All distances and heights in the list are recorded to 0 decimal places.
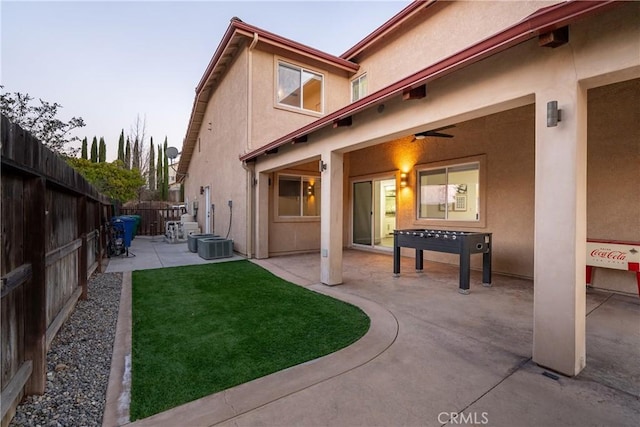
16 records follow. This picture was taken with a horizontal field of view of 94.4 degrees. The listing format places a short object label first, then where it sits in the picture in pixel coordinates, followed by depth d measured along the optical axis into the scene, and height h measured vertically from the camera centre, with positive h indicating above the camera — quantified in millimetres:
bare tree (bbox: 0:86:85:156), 11641 +3787
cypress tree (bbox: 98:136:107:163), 27750 +5409
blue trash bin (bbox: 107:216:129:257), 9312 -981
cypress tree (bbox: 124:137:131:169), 30259 +5589
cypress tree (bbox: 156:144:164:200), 28750 +3414
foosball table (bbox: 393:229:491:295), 5297 -709
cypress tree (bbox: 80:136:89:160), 26394 +5376
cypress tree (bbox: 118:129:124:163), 29922 +6337
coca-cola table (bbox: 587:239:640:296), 4754 -780
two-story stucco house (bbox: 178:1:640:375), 2586 +1200
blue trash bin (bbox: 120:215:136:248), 9887 -661
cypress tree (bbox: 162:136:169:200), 26969 +2829
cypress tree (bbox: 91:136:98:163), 27219 +5491
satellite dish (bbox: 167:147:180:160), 19594 +3691
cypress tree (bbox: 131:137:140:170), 30688 +5603
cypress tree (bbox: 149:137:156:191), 30438 +4344
